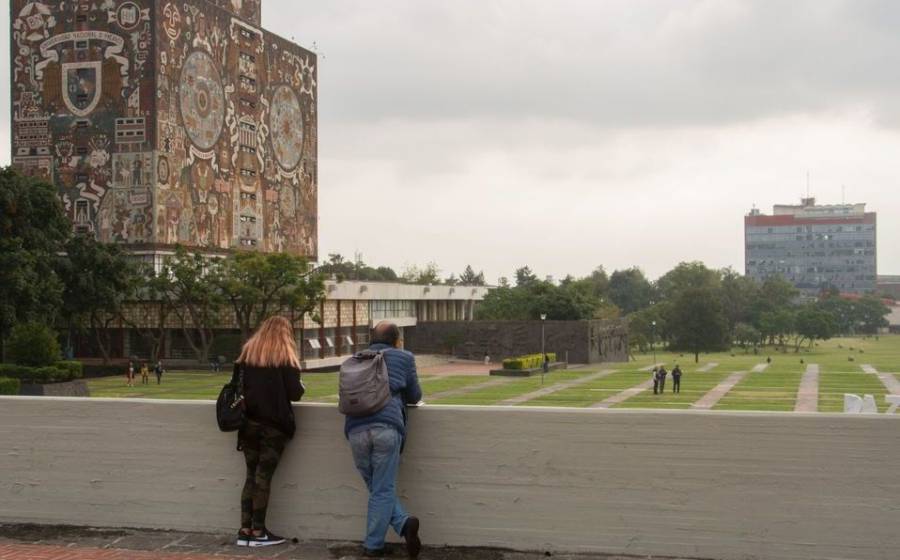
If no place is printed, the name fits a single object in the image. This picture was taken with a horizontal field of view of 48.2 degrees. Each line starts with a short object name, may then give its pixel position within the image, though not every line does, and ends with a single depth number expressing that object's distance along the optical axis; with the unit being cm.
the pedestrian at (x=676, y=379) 3909
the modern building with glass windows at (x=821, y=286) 19132
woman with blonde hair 594
